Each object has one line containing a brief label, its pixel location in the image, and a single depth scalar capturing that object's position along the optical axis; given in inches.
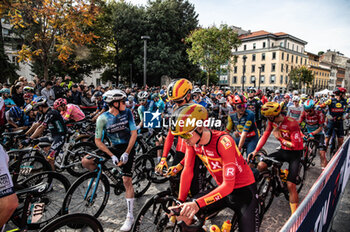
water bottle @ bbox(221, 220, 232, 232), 95.0
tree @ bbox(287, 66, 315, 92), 2459.4
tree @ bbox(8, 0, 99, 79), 306.3
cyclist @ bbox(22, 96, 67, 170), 198.7
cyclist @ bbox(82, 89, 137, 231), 146.9
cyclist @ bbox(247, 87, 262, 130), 364.6
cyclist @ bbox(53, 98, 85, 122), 245.1
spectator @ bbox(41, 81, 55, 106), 362.9
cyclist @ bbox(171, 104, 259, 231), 83.4
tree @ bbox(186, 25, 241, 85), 1038.9
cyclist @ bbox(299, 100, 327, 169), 248.7
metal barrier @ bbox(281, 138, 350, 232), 68.3
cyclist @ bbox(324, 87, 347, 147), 292.0
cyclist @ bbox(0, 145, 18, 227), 64.4
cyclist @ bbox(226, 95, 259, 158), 196.5
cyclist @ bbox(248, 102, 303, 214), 157.8
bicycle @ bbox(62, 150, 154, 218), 133.3
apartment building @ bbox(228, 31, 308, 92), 2652.6
